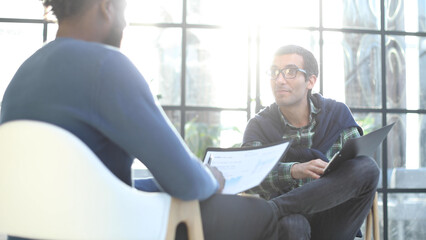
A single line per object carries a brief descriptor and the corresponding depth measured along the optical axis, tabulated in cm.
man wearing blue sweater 105
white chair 104
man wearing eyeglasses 174
